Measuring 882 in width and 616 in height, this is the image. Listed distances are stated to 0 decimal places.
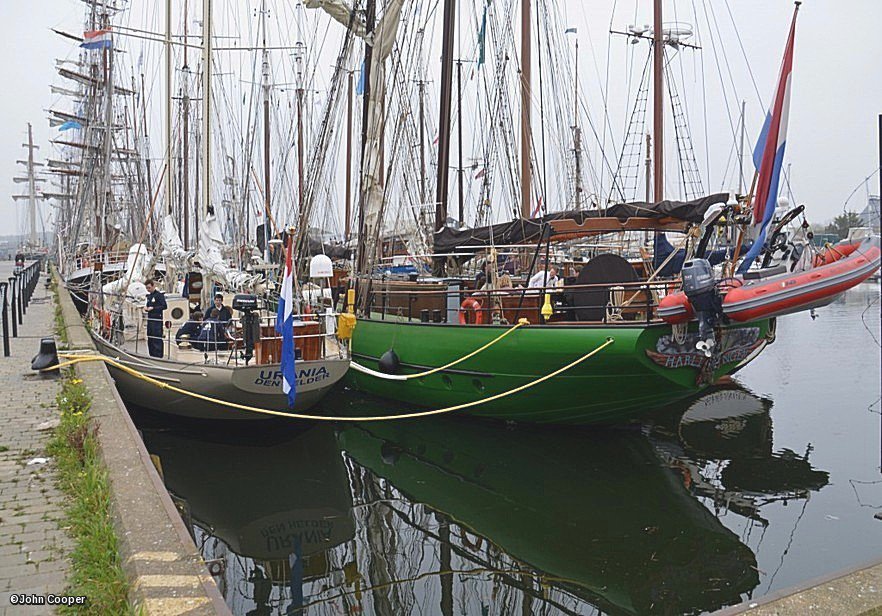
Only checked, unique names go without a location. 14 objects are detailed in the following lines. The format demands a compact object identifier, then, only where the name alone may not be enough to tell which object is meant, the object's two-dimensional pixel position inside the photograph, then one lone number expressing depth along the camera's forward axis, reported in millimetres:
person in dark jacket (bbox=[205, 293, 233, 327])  12977
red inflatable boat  8711
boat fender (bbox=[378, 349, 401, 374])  13916
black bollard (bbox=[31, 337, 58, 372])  11406
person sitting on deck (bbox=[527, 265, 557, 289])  13114
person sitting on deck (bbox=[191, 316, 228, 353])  12484
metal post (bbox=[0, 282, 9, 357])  14164
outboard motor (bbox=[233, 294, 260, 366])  11305
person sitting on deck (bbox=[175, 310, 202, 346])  13192
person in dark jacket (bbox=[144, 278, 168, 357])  12828
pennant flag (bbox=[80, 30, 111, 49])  26641
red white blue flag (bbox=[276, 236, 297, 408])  9234
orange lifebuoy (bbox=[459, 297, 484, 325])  12930
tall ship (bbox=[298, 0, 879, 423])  9844
